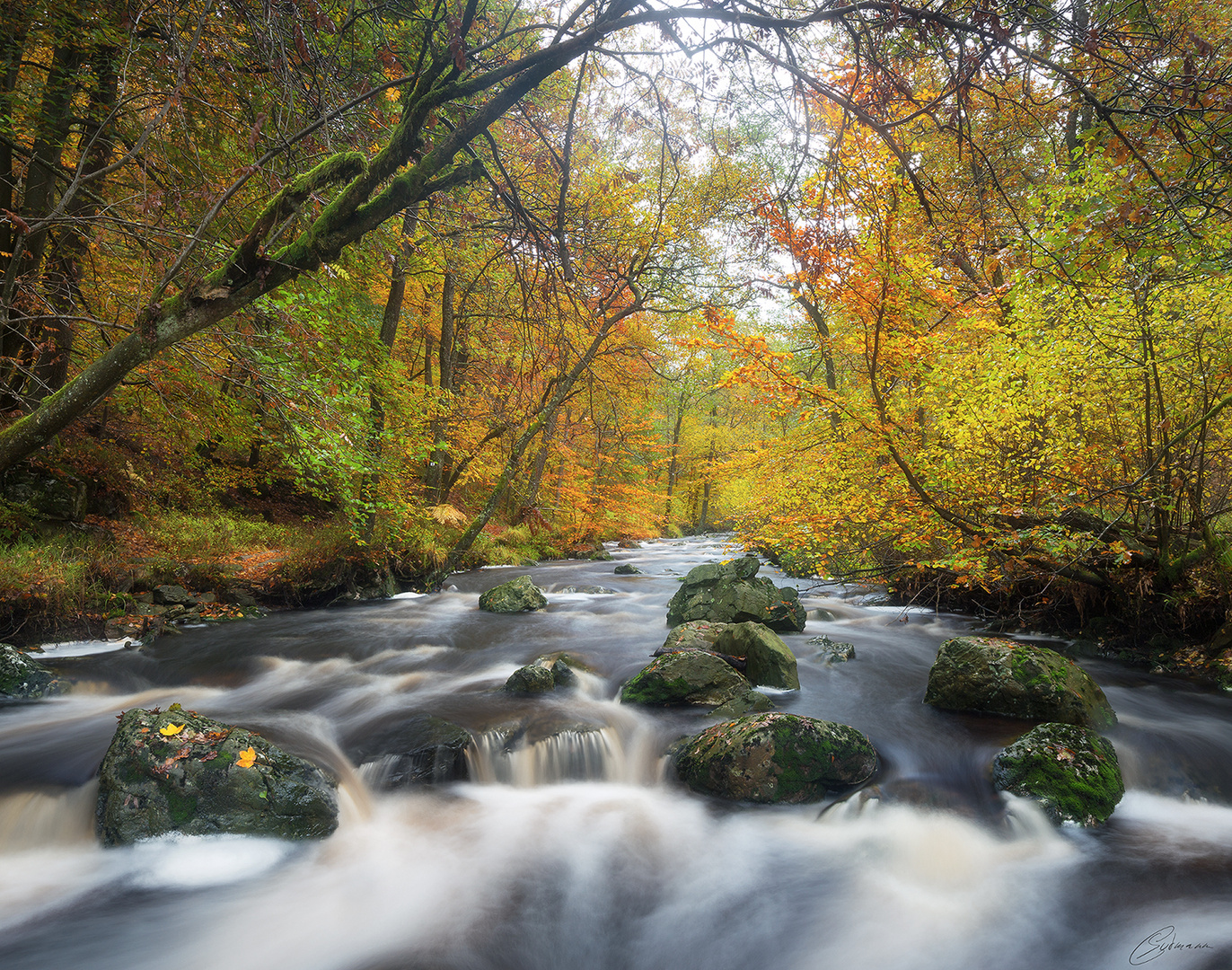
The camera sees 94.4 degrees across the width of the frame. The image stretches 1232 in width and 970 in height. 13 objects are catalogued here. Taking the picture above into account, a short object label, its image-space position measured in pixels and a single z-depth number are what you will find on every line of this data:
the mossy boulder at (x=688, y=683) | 5.96
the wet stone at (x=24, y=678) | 5.62
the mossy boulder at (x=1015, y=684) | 5.27
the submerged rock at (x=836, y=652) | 7.52
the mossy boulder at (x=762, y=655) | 6.52
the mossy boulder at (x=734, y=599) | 8.46
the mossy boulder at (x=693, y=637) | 6.92
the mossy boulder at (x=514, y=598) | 10.20
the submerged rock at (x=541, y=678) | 6.33
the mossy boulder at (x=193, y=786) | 3.65
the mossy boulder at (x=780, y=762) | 4.39
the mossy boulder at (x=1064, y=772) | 4.14
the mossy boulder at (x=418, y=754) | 4.77
